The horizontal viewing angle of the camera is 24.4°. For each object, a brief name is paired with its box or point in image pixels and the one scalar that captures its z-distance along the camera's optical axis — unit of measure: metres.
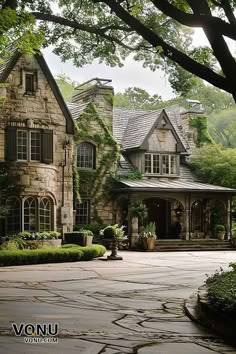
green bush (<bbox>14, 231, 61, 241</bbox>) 22.59
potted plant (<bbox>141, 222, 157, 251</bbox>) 27.19
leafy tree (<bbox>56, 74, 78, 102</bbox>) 58.22
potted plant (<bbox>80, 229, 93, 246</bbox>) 24.70
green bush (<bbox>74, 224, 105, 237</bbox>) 28.28
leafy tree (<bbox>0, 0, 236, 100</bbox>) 7.75
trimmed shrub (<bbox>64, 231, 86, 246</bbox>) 24.84
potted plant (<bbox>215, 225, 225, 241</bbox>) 30.91
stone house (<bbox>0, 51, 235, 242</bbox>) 24.42
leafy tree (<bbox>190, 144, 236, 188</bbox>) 33.27
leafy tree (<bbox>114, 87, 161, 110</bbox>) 63.37
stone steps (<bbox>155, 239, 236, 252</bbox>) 27.94
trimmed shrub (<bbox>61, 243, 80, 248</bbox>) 22.86
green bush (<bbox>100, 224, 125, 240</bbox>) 22.72
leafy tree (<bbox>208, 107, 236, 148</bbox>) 57.19
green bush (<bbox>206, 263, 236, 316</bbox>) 7.43
